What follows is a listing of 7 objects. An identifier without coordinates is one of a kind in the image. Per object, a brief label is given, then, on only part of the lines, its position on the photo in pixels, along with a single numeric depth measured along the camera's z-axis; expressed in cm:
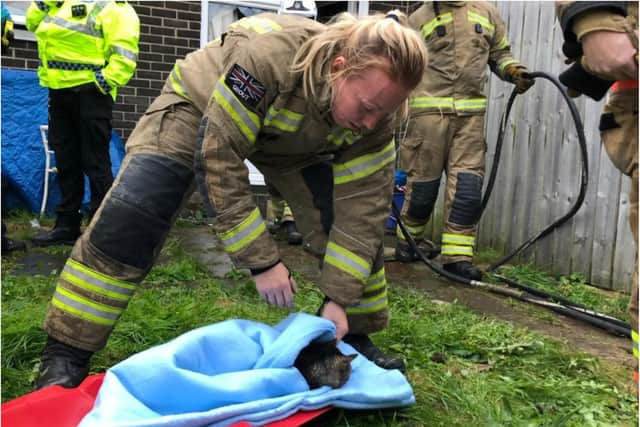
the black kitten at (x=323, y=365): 202
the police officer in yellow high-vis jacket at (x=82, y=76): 465
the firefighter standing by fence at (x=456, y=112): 448
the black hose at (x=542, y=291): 331
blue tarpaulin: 595
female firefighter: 206
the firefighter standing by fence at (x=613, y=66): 167
